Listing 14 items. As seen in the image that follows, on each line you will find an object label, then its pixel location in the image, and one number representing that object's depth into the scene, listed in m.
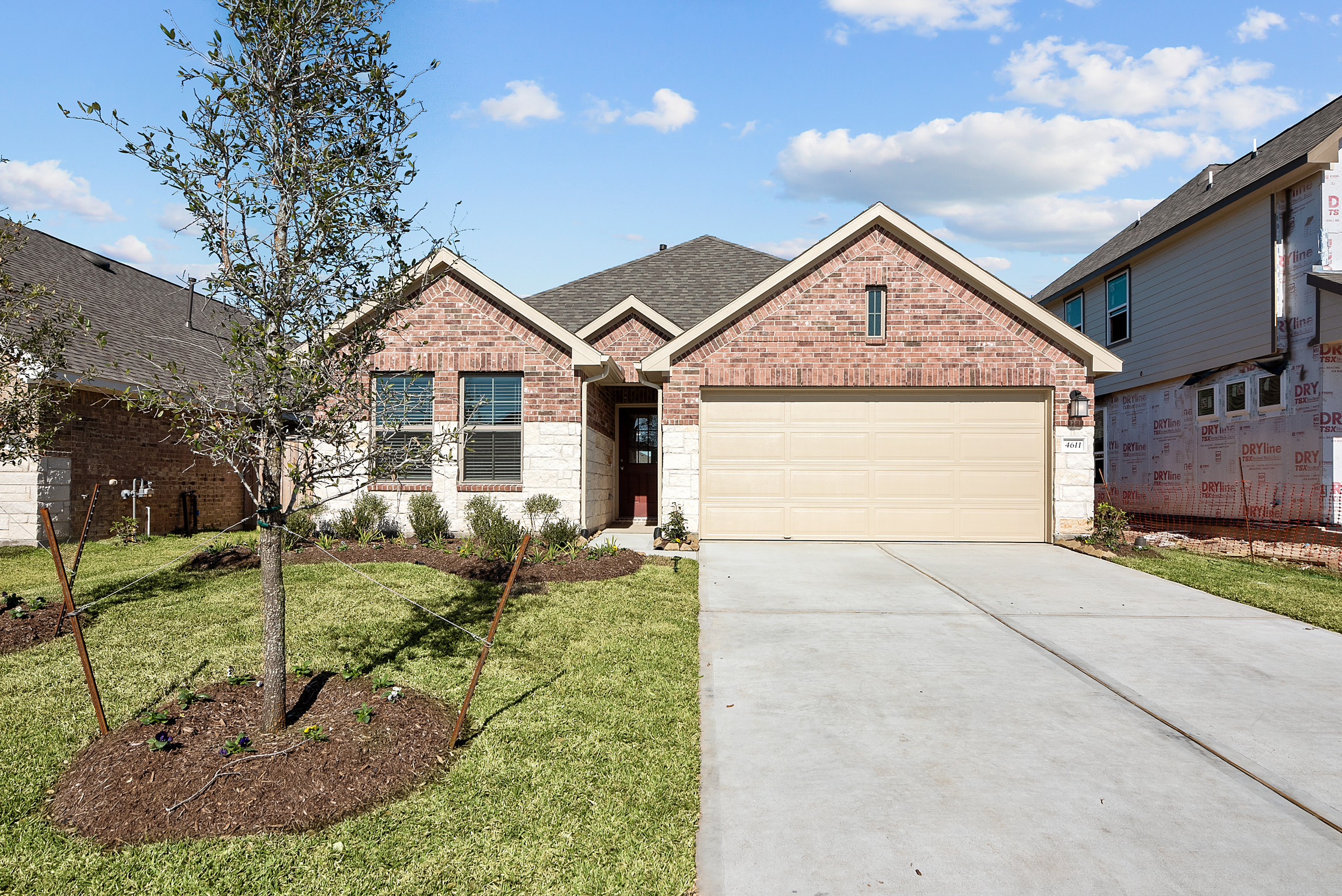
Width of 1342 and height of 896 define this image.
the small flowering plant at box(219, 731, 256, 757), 3.92
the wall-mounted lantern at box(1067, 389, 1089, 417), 12.69
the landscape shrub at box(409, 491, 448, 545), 12.23
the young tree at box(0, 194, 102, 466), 7.42
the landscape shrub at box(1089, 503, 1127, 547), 12.10
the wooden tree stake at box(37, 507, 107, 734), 4.16
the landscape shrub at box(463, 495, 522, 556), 10.34
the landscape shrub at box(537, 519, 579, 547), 10.84
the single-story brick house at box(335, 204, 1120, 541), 12.96
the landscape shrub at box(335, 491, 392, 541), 12.12
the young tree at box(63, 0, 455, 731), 4.05
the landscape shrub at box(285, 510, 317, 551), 11.23
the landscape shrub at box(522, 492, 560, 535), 12.62
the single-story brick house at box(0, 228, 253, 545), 12.38
